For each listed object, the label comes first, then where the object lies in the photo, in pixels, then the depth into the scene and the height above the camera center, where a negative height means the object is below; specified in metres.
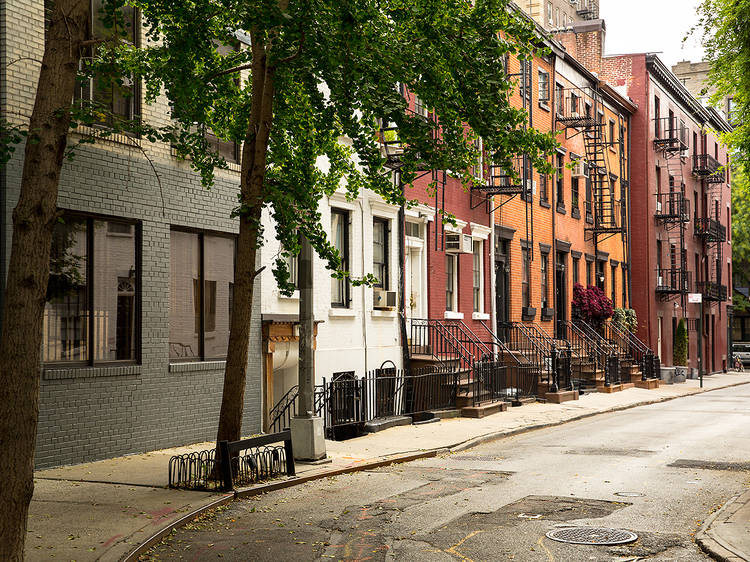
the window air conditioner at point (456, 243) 23.94 +2.17
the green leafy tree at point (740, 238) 66.25 +6.21
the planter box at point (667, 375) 38.66 -2.13
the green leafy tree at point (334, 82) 11.14 +3.11
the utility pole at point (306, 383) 12.77 -0.78
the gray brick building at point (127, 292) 12.46 +0.58
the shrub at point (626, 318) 37.28 +0.28
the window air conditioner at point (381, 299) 20.70 +0.63
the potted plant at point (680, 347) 43.50 -1.08
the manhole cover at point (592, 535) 8.35 -1.97
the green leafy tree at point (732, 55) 15.50 +4.64
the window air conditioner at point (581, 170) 34.62 +5.87
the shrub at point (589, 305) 34.03 +0.74
